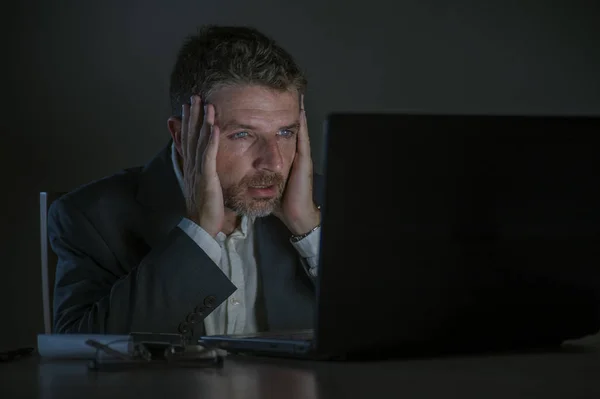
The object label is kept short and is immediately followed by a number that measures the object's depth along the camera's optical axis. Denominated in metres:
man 1.85
